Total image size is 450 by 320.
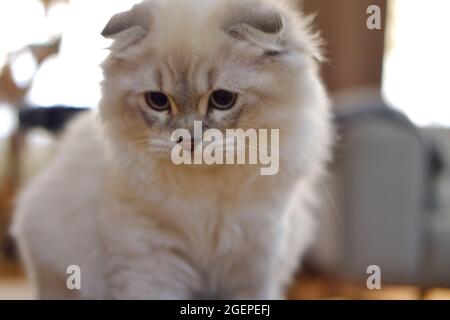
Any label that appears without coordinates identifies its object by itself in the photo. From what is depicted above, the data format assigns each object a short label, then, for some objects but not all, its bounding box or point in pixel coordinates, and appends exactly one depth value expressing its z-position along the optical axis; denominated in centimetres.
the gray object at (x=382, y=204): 91
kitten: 60
